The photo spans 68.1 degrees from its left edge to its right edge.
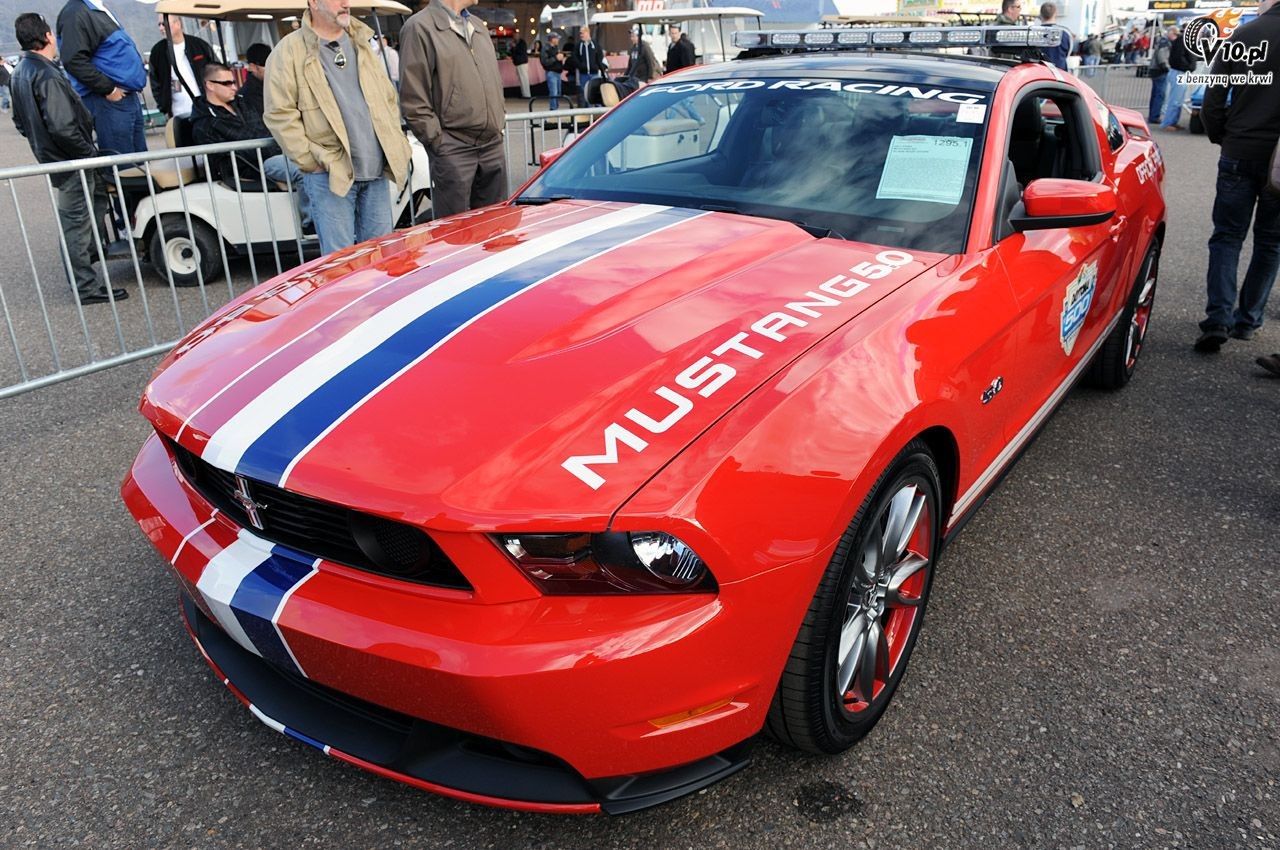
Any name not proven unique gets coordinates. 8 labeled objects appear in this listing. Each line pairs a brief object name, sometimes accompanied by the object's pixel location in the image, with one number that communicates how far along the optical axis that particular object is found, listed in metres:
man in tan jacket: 4.93
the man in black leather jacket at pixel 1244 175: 4.76
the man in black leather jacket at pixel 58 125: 6.18
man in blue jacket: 7.12
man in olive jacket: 5.54
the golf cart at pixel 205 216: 6.64
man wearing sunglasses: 6.60
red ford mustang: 1.71
